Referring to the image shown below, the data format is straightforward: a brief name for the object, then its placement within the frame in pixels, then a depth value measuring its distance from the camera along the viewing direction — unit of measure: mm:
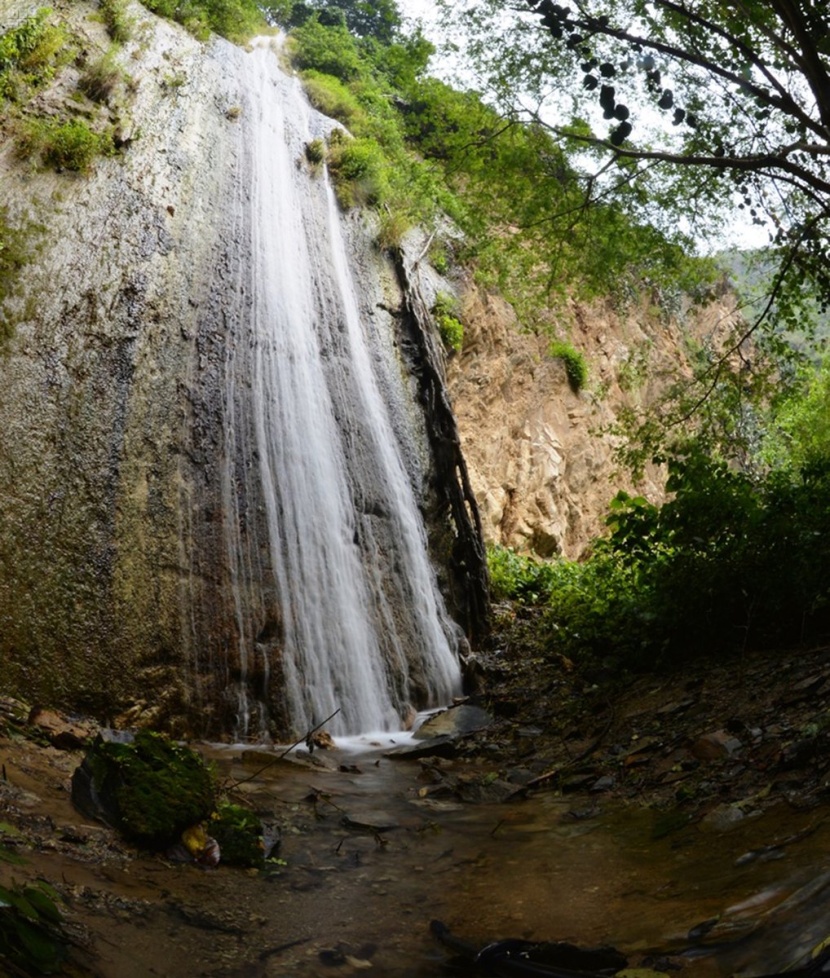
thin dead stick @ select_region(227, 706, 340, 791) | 5102
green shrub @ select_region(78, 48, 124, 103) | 11242
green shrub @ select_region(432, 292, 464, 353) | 15438
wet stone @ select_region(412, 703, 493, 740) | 7909
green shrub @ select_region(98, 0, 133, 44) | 12617
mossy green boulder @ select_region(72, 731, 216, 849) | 3922
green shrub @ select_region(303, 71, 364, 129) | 17484
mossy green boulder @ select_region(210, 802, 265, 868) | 4031
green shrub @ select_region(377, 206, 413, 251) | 14805
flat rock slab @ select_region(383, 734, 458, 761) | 7160
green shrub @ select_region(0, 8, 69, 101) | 10039
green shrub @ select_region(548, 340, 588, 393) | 19094
